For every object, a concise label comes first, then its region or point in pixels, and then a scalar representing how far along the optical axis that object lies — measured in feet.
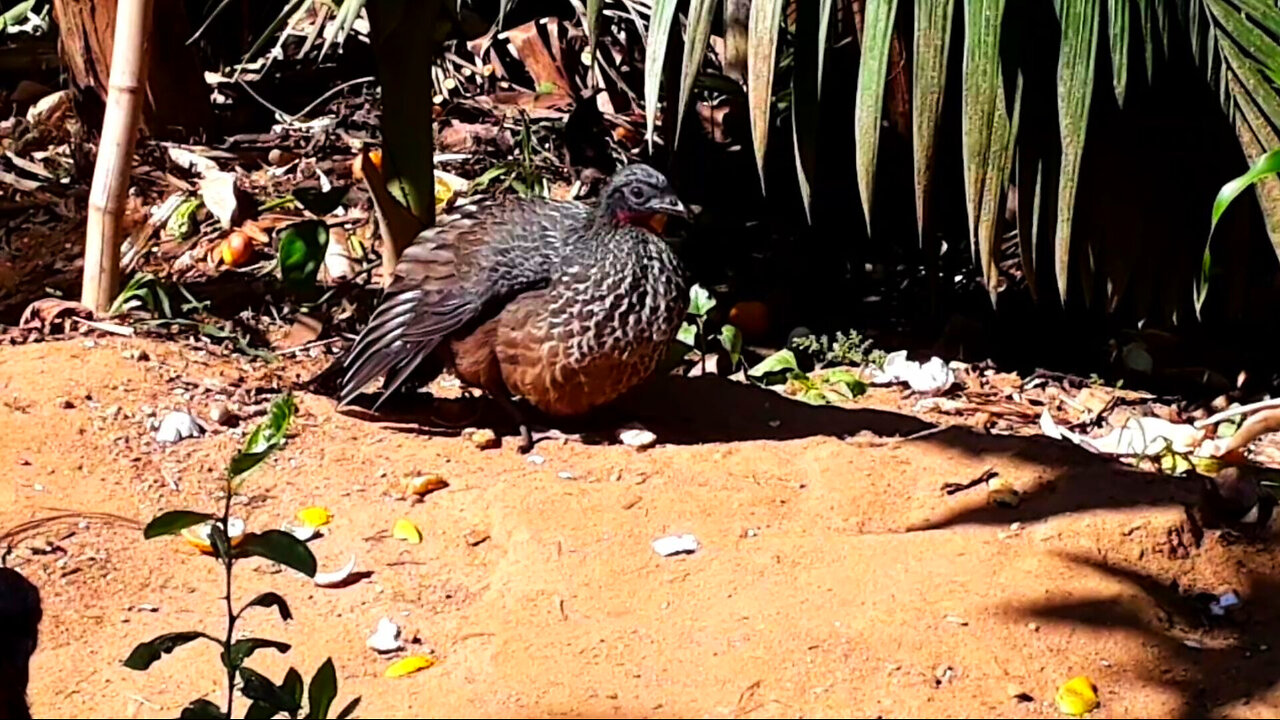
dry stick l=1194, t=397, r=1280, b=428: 13.93
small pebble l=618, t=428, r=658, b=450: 14.11
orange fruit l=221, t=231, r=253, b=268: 17.87
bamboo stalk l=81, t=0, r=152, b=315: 15.07
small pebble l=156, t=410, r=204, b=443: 13.53
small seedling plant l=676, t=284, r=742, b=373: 16.96
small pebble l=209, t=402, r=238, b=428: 14.05
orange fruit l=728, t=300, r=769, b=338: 17.87
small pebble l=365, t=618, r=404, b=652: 10.07
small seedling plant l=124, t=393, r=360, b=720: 7.93
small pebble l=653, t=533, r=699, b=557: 11.50
